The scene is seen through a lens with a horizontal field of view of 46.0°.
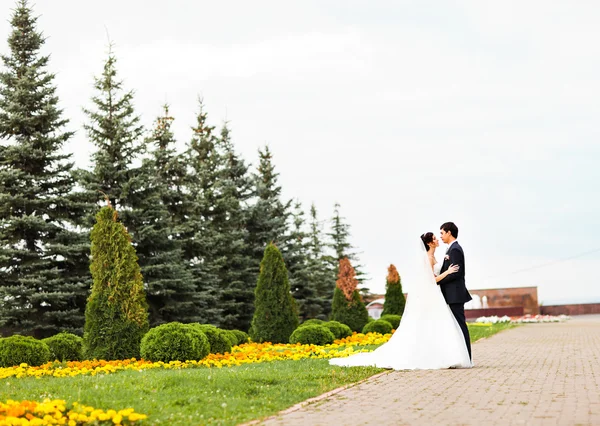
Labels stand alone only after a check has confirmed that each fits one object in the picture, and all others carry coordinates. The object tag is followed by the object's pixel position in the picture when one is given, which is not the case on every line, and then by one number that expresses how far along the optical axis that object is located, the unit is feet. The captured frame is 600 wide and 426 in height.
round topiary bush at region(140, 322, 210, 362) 46.62
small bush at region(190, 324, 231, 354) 52.85
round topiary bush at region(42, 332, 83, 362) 53.36
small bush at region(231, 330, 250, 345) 70.54
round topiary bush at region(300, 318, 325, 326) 70.02
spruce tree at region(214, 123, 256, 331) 100.42
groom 41.52
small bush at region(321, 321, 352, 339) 68.33
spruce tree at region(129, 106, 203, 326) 82.74
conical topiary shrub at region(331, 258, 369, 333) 87.40
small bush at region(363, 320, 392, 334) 73.92
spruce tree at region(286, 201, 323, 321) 116.16
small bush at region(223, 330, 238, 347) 63.94
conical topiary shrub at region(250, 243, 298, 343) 69.31
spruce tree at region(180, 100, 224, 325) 93.45
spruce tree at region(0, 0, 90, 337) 74.33
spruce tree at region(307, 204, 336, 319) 123.24
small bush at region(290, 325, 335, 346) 62.34
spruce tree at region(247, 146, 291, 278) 109.81
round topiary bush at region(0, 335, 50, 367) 48.75
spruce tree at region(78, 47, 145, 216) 81.82
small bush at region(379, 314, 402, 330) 81.60
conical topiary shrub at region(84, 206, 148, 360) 50.96
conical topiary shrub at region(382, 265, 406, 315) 99.25
